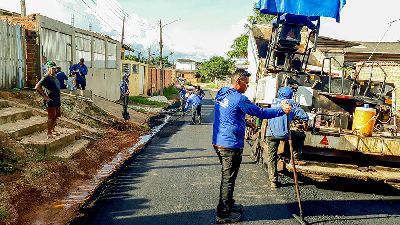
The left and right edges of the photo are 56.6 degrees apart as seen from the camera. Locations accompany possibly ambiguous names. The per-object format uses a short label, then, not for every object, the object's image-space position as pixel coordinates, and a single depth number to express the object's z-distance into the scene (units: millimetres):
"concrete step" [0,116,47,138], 7991
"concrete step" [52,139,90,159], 8086
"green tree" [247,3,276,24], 38684
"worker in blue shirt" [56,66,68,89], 14312
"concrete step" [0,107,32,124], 8648
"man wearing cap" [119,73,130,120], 15367
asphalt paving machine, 6379
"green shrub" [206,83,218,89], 68450
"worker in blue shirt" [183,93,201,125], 16438
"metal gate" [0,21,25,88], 12258
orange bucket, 6586
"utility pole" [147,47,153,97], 37156
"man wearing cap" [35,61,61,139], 8430
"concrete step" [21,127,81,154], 7801
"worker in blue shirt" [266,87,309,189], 6445
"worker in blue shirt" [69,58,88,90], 16169
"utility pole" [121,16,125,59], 42062
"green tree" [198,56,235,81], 77688
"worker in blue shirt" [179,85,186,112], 22627
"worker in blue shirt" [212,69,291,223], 4930
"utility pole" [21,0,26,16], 21203
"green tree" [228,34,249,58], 39594
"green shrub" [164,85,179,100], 38650
